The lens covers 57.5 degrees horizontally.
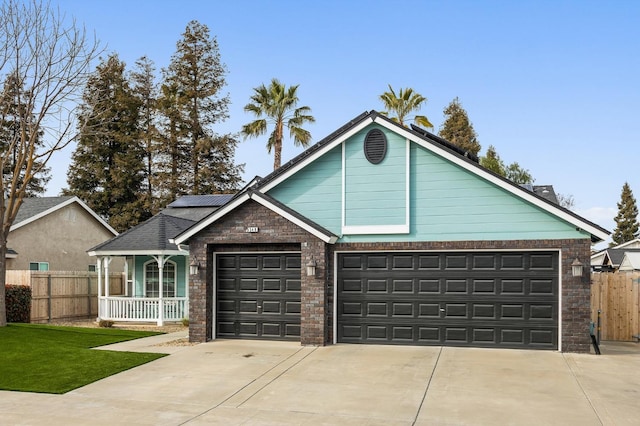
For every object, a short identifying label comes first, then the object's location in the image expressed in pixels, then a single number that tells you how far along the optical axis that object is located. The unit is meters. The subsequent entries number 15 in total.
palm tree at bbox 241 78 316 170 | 32.12
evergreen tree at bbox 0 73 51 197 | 19.20
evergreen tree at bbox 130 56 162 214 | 43.44
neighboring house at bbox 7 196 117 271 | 25.44
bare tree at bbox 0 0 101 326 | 18.94
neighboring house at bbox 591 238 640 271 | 30.44
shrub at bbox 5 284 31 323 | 21.03
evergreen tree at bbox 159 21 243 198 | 40.88
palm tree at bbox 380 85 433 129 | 35.25
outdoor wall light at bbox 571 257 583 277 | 13.23
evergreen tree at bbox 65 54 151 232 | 41.94
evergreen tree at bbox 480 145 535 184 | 51.53
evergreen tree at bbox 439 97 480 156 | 50.53
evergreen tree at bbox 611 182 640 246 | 77.81
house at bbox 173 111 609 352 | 13.83
